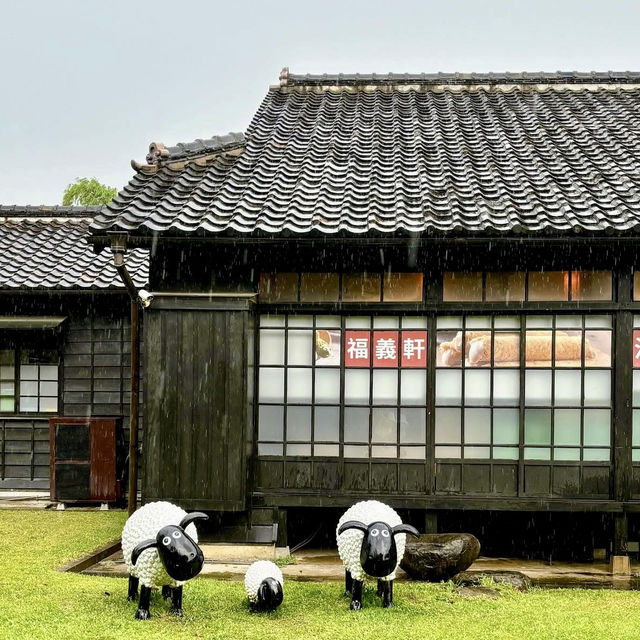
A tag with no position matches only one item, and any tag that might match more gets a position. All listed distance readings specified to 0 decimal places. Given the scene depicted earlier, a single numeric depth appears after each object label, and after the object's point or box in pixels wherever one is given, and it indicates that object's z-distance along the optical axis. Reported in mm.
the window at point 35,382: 16047
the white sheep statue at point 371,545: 7652
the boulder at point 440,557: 9008
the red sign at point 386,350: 10773
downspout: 10219
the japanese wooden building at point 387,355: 10438
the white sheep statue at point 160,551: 7301
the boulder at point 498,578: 9023
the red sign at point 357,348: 10797
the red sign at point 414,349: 10750
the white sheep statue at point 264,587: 7645
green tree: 36844
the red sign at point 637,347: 10531
